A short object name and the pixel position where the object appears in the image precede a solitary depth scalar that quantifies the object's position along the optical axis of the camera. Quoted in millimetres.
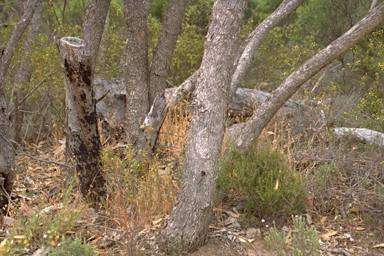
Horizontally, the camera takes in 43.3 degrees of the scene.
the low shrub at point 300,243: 3418
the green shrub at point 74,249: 3369
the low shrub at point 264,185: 4551
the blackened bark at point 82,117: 4270
